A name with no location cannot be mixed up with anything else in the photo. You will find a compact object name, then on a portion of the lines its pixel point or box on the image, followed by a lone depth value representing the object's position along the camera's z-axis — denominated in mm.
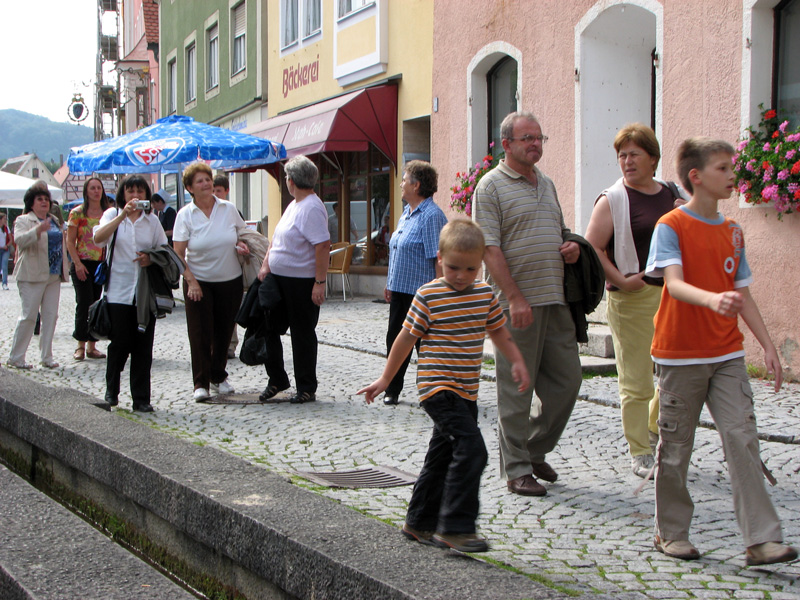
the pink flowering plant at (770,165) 7828
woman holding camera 7062
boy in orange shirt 3670
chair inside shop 16641
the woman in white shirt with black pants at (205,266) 7445
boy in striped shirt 3451
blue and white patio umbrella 12773
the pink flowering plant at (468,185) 12598
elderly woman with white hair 7355
